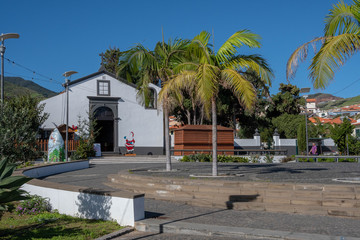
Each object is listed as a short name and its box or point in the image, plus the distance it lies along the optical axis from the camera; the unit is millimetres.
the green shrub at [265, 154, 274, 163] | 24533
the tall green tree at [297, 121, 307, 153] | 35312
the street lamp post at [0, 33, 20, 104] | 14767
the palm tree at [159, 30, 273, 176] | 11078
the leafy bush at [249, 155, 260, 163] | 24578
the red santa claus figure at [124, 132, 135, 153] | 32281
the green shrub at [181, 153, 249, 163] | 24156
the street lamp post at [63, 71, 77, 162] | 23766
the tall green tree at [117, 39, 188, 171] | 14391
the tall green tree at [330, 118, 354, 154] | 33688
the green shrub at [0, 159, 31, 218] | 5507
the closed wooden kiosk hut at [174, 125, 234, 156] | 29297
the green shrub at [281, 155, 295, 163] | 26438
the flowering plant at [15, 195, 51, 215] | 8475
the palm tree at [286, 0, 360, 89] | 9445
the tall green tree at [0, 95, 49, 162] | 11812
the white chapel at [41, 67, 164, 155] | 31641
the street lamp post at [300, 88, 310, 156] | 35188
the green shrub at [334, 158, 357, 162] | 25891
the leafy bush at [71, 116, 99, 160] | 26812
